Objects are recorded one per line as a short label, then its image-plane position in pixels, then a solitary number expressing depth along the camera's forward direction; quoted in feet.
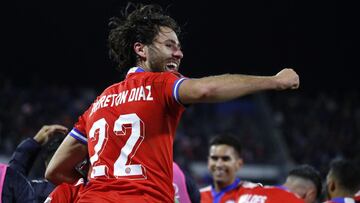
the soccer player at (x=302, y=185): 32.04
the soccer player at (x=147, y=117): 17.19
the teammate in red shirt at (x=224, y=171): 38.88
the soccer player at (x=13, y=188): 23.26
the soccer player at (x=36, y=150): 27.68
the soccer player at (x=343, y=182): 29.86
